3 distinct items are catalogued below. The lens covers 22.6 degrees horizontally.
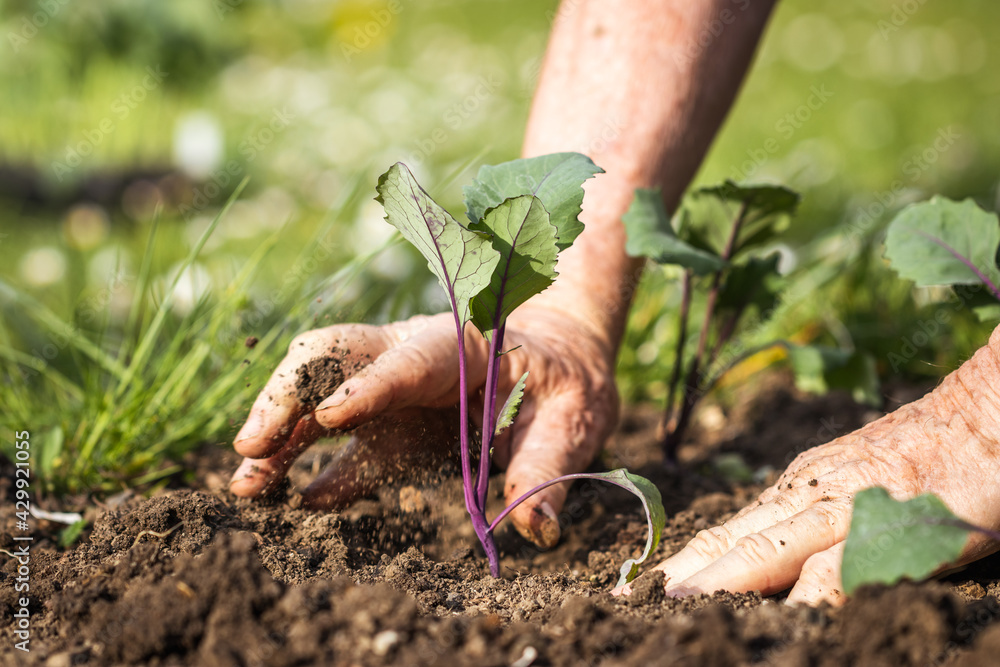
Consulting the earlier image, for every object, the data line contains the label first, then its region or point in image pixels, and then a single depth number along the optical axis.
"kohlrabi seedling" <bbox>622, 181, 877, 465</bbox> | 1.00
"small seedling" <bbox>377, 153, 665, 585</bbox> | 0.89
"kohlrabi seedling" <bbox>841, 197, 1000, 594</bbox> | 0.85
